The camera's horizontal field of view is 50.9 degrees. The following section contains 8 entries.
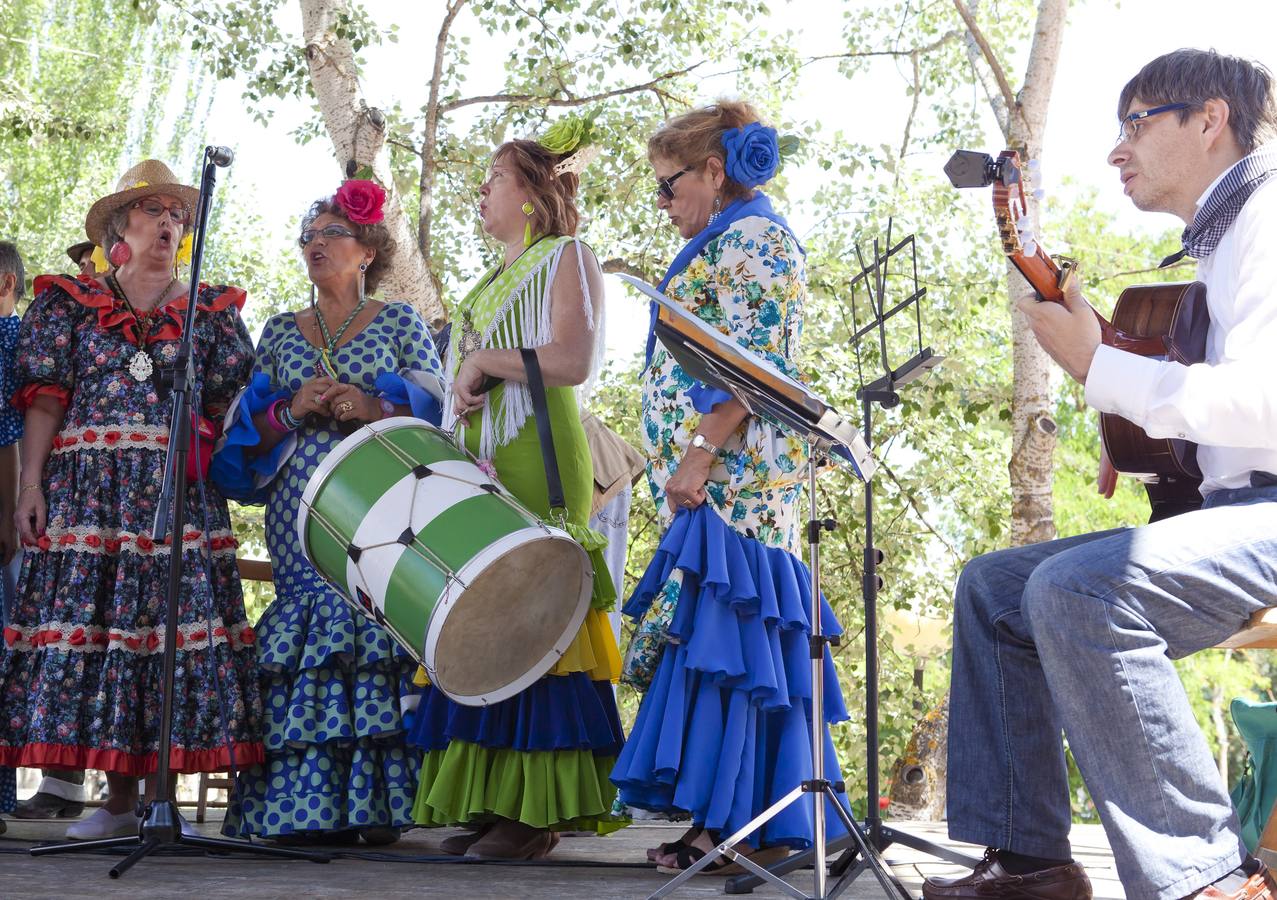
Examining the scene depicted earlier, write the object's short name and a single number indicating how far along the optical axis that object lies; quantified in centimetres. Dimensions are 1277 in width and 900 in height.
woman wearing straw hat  400
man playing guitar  224
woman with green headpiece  378
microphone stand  337
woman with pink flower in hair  401
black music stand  300
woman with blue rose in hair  350
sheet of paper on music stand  256
